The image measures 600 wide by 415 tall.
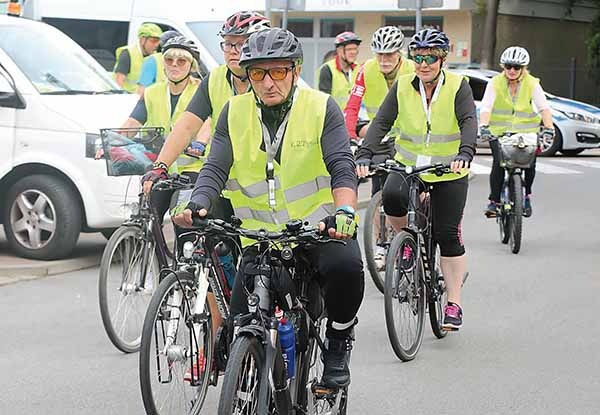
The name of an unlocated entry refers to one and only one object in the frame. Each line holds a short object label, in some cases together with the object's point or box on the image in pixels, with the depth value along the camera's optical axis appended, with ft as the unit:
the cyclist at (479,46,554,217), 41.16
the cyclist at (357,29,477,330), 26.37
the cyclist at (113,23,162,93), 48.08
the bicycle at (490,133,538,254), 39.47
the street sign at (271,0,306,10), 59.52
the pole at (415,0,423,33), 63.76
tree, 110.22
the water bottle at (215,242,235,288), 21.02
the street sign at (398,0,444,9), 63.82
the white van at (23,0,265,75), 60.03
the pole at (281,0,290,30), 59.36
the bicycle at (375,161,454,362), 24.72
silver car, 80.33
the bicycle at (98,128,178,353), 24.93
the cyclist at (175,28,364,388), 17.37
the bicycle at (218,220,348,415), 15.55
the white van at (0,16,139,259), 34.96
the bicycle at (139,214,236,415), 18.67
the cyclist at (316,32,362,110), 47.07
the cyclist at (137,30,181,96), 41.86
